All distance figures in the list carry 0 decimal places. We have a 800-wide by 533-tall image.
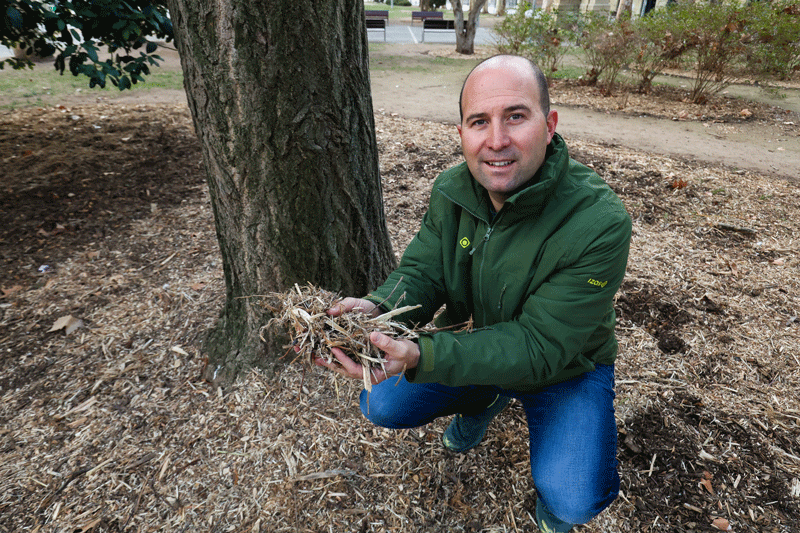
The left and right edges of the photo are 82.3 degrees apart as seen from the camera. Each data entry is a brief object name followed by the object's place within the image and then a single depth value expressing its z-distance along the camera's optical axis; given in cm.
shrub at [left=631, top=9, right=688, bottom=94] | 834
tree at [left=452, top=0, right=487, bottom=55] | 1383
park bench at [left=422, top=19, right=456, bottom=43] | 1745
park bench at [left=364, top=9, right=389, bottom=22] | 1788
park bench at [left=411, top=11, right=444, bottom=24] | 1955
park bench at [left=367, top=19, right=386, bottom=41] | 1768
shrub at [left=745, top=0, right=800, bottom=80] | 783
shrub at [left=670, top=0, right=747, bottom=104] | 770
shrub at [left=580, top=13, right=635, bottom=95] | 852
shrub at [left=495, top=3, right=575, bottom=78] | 941
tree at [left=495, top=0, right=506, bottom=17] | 3198
